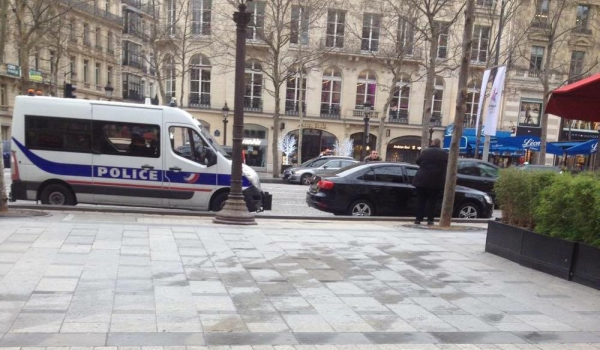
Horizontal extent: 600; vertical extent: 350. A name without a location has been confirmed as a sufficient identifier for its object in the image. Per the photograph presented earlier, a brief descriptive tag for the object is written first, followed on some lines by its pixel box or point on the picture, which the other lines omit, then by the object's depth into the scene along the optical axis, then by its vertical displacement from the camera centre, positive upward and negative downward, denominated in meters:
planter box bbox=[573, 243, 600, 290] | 5.77 -1.37
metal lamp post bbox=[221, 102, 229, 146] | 34.29 +1.02
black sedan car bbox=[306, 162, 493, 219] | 11.59 -1.20
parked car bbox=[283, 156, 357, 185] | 23.62 -1.44
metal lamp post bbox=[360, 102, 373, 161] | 27.77 +1.59
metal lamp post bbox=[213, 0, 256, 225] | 9.16 -0.28
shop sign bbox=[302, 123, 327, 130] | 38.81 +1.12
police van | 10.30 -0.65
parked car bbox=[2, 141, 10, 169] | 24.93 -2.03
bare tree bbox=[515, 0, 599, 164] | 36.29 +8.81
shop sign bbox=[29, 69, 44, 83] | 37.59 +3.70
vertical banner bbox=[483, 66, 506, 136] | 17.45 +1.90
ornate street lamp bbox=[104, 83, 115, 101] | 27.41 +2.10
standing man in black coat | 9.86 -0.60
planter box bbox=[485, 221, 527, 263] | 7.05 -1.39
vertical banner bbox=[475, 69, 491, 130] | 18.85 +2.68
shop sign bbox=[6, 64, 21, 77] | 36.56 +4.05
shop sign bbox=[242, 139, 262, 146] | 38.56 -0.52
